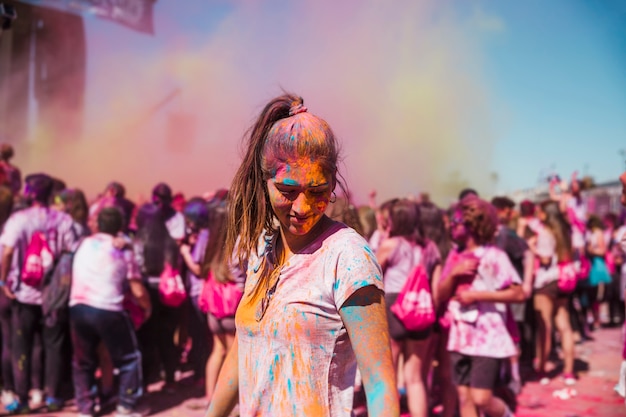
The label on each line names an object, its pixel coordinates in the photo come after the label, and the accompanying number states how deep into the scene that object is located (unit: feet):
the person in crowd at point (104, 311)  14.96
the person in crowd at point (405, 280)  14.32
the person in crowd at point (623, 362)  9.38
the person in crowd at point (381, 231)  17.22
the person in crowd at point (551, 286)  19.97
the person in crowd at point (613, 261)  29.45
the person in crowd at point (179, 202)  23.22
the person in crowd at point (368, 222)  18.90
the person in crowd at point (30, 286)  16.21
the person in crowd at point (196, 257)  17.12
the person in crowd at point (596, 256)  27.25
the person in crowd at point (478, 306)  11.94
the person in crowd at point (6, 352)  16.92
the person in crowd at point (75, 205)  17.70
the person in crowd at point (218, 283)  14.49
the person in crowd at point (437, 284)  14.89
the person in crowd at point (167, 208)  18.84
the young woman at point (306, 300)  4.55
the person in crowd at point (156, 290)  17.70
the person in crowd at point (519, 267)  16.06
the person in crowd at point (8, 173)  21.89
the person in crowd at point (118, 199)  18.23
